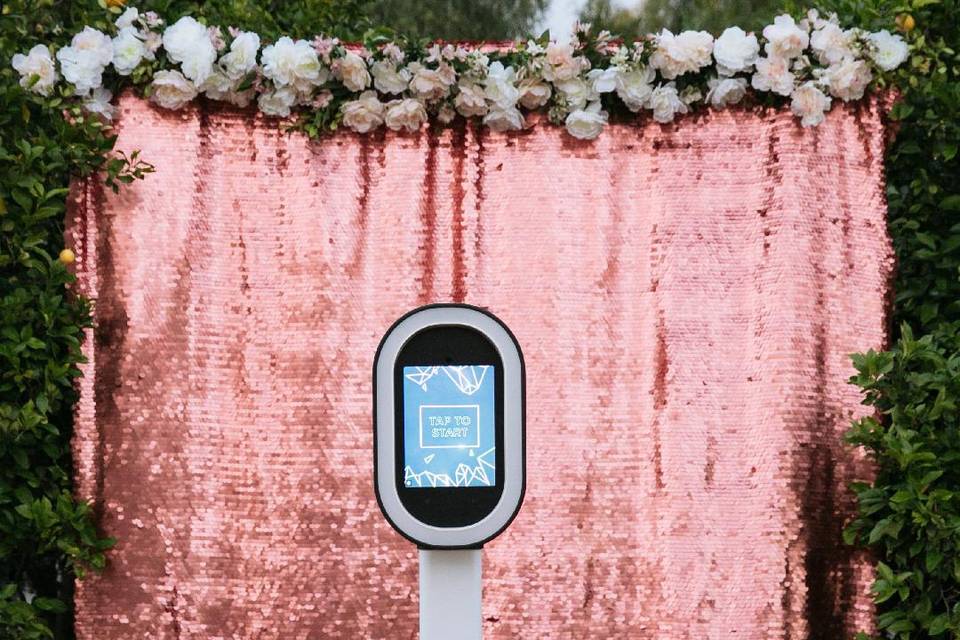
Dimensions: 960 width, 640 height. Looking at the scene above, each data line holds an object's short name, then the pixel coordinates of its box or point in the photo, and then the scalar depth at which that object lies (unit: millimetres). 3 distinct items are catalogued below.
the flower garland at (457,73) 7186
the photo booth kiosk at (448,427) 4824
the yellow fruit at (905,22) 7373
